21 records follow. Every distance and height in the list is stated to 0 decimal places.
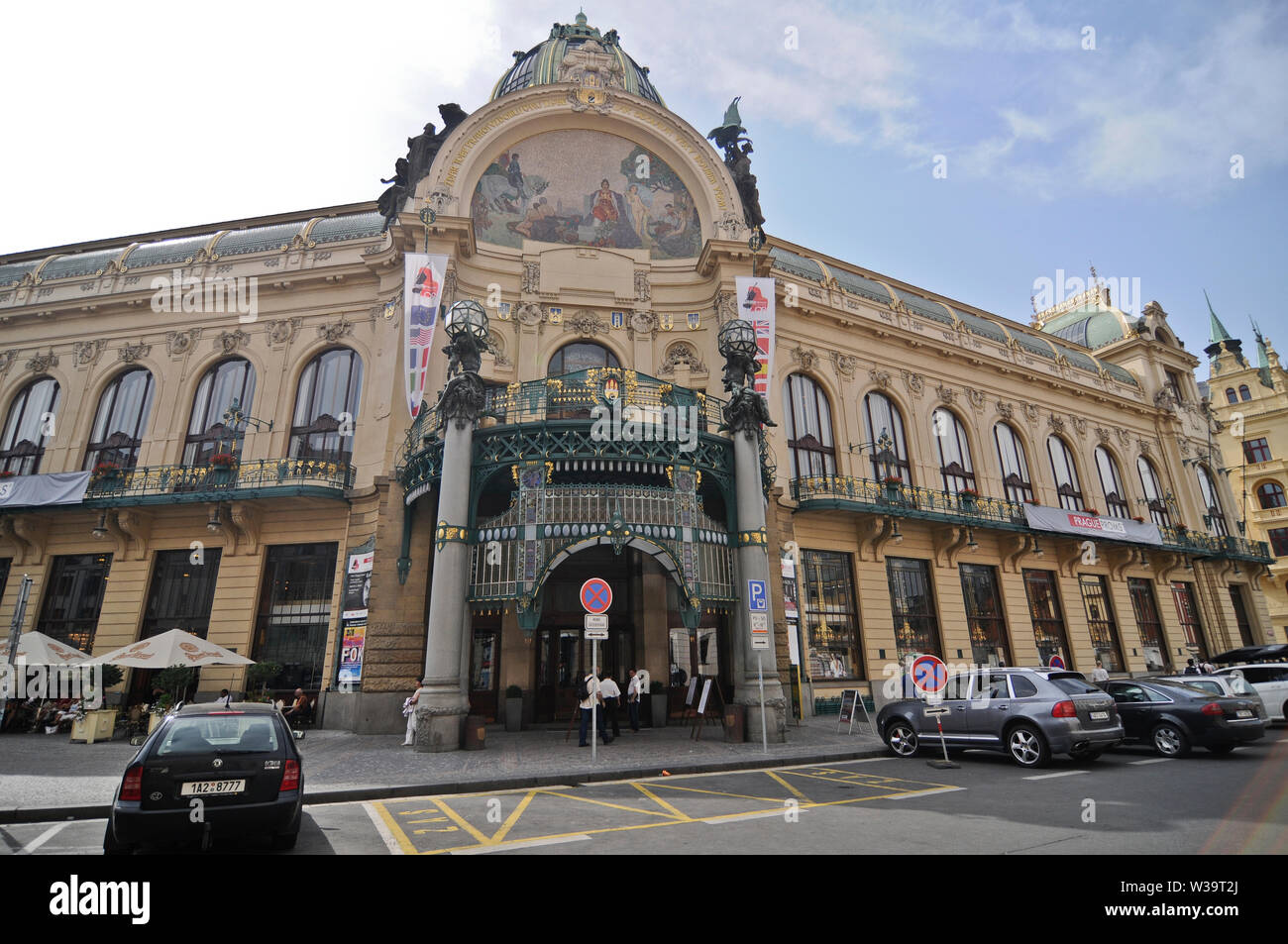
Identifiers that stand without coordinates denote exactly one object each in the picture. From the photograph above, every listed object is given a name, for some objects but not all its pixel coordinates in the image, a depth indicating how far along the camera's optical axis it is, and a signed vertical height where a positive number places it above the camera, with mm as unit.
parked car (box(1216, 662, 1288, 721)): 15852 -698
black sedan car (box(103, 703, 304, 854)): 5809 -1025
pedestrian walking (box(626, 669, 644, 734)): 16906 -829
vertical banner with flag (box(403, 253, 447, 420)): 20266 +11279
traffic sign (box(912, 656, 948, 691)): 12062 -235
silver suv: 10789 -979
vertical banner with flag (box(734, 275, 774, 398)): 22703 +12002
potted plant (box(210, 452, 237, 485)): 20078 +6165
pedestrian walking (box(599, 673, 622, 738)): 15359 -682
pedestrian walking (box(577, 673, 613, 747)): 13305 -631
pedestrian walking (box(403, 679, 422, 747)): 15062 -1055
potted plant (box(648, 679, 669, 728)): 18297 -1097
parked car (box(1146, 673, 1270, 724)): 14242 -644
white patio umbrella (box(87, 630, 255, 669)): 15547 +476
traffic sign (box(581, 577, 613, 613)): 12812 +1360
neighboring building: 42938 +14324
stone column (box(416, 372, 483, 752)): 14000 +1622
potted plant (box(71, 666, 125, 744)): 15734 -1180
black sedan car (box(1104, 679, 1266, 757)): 11836 -1137
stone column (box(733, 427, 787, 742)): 15000 +2228
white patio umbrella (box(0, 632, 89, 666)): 16438 +581
